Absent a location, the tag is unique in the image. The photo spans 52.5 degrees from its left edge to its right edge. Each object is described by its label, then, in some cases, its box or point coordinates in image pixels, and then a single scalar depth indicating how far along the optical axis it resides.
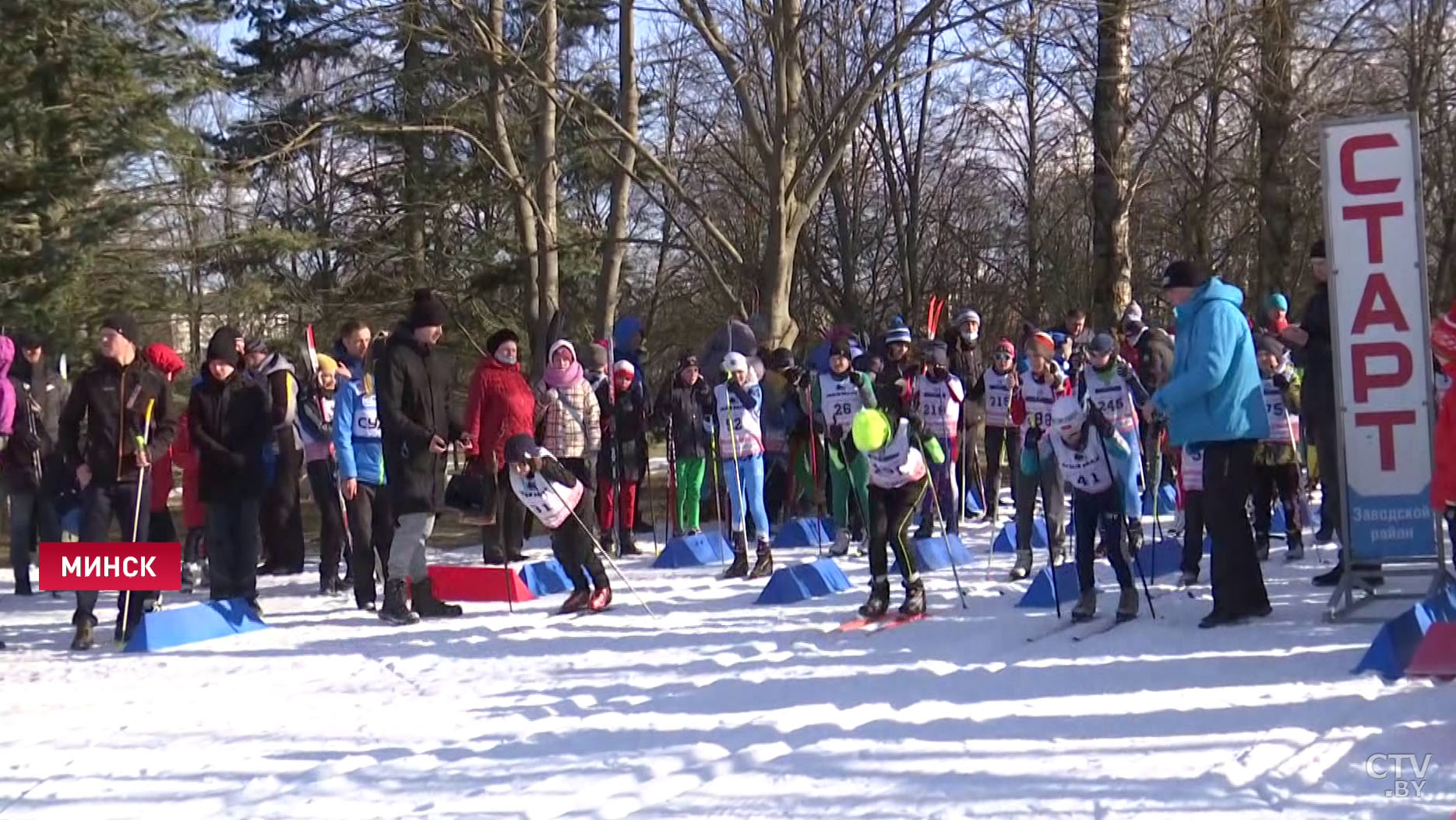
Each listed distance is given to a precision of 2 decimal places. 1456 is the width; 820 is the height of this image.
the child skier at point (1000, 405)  12.92
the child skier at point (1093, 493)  8.20
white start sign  7.73
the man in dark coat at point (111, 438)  9.16
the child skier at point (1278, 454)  10.66
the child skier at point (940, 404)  12.39
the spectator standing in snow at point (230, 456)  9.60
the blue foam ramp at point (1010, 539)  11.92
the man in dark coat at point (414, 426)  9.41
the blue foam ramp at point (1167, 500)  14.53
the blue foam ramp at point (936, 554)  11.00
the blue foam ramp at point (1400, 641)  6.45
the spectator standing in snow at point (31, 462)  11.39
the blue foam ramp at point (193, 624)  9.14
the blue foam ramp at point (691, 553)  12.36
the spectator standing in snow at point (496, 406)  9.95
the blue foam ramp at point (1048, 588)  8.84
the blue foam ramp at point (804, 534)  13.27
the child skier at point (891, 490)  8.62
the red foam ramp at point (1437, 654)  6.09
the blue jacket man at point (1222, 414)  7.80
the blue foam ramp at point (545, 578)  10.96
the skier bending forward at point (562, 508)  9.50
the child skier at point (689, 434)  13.41
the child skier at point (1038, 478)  9.98
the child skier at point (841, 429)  11.23
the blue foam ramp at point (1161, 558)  9.87
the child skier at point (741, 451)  11.32
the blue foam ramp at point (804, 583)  9.92
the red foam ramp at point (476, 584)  10.62
